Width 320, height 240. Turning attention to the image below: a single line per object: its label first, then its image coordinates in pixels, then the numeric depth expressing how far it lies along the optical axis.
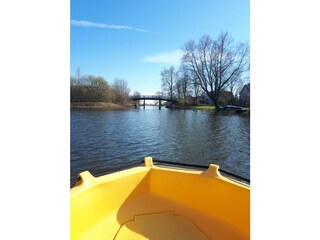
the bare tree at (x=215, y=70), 22.88
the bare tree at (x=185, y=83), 26.03
